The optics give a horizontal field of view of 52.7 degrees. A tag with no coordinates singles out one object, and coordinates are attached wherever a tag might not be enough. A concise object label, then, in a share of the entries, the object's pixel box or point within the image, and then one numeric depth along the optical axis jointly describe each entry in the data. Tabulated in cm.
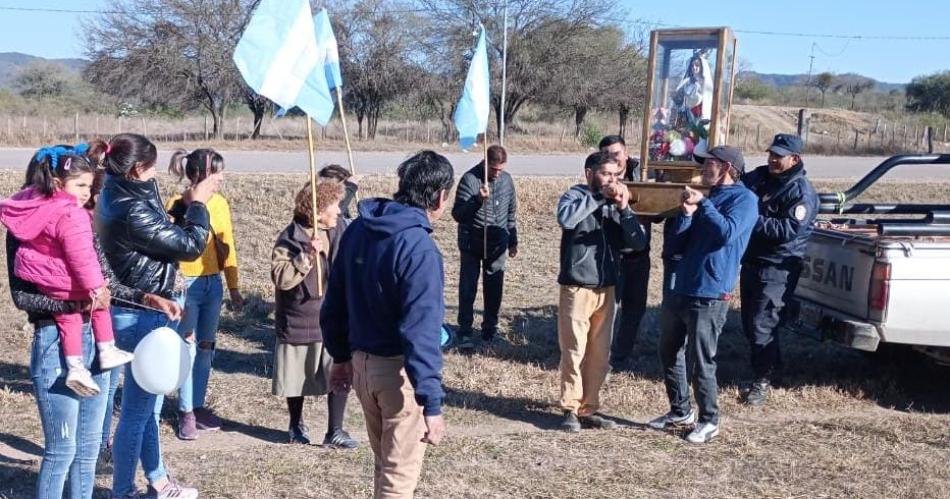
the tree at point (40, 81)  5344
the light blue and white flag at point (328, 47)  636
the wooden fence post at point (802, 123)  2875
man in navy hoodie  340
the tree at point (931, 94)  5162
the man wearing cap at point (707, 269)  560
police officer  651
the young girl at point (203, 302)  578
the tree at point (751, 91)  5969
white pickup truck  621
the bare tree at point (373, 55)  3319
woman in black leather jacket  422
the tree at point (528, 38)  3325
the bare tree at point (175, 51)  3134
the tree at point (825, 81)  6844
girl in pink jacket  375
